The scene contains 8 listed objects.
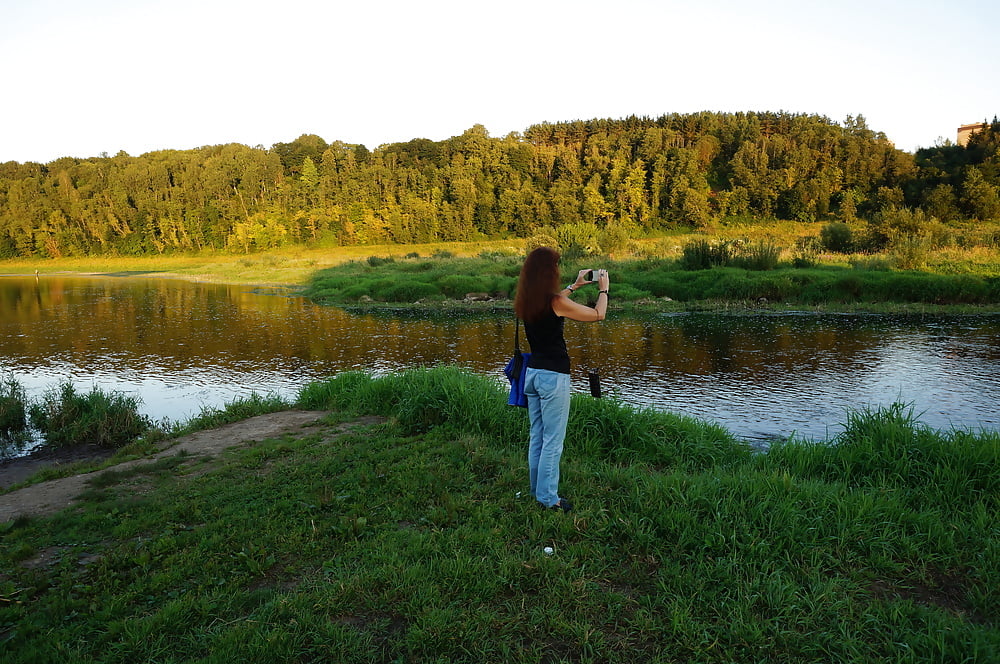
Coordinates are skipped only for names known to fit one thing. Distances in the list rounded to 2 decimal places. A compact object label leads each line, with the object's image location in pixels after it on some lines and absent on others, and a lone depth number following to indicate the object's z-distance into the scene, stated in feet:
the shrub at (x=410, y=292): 90.94
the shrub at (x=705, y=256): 89.09
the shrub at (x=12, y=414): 32.48
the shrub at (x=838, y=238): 109.70
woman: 15.60
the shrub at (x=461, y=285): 90.84
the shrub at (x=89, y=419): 30.04
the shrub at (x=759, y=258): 85.87
